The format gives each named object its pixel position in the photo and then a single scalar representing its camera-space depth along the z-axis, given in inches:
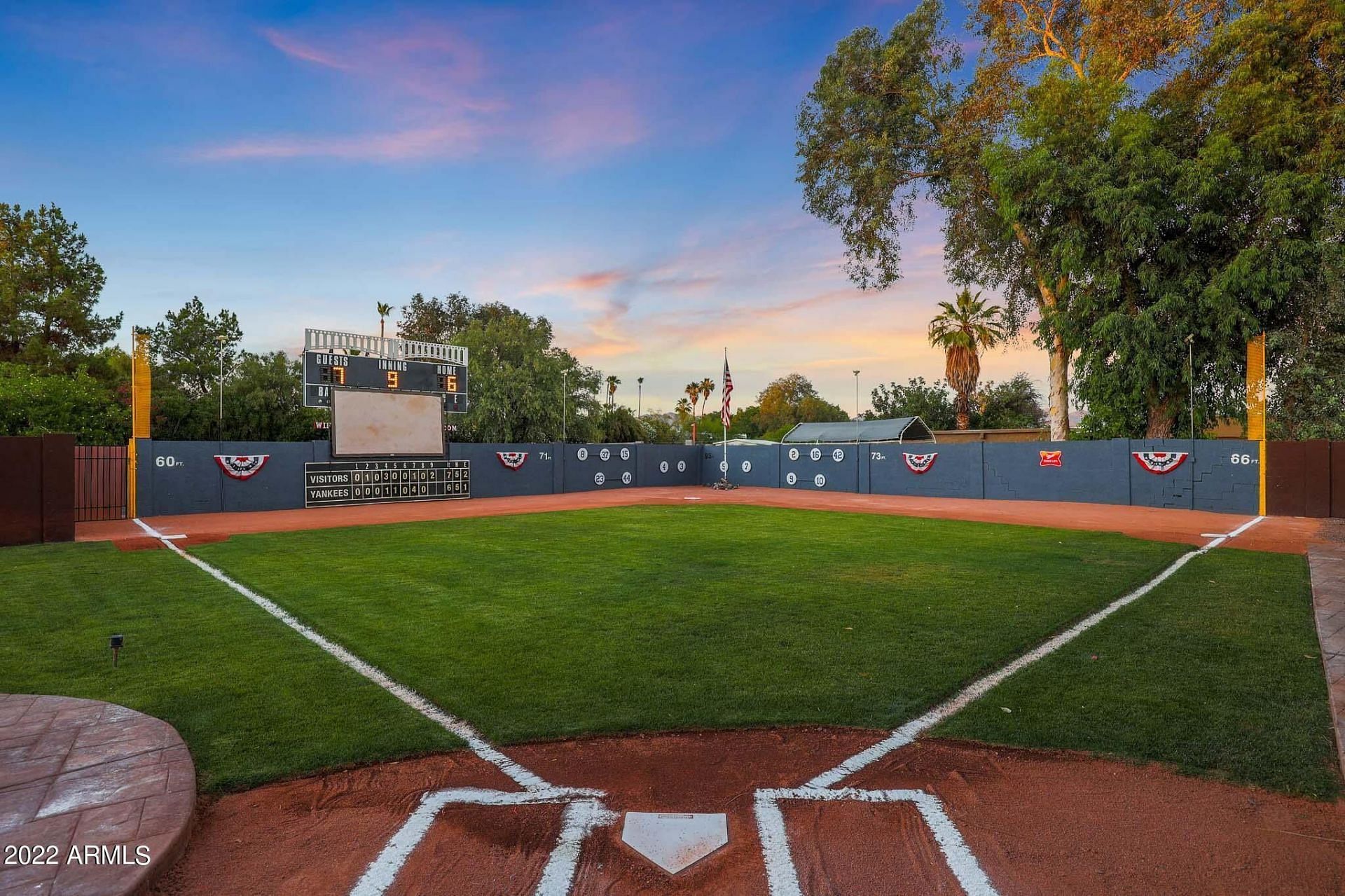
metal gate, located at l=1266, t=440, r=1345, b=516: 633.0
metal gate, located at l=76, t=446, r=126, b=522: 671.8
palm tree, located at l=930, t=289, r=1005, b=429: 1664.6
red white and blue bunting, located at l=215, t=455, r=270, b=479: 768.3
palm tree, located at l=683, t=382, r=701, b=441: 3329.2
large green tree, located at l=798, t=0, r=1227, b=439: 866.8
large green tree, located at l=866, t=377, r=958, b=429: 1883.6
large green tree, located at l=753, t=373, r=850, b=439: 2810.0
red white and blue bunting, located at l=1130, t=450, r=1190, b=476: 748.6
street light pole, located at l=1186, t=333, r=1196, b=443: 789.9
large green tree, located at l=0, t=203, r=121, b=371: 1149.7
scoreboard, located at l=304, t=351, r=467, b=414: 730.8
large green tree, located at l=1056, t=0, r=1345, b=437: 722.2
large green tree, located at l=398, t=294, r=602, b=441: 1411.2
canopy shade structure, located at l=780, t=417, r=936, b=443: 1401.3
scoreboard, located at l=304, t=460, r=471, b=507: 804.6
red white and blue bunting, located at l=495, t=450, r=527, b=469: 1019.3
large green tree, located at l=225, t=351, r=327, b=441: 1425.9
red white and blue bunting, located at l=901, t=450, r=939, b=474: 985.5
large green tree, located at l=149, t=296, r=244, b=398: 1590.8
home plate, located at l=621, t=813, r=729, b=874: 107.0
